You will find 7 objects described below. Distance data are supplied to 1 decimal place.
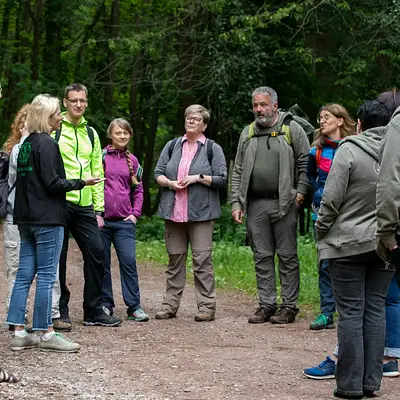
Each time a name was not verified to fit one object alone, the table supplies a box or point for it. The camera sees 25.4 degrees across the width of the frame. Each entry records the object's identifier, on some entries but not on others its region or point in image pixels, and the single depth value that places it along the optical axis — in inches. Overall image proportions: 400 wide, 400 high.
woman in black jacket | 283.7
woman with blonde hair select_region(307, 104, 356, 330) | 334.6
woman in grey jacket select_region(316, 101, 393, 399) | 237.0
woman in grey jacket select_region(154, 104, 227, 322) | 364.8
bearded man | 356.5
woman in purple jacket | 362.6
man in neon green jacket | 329.4
